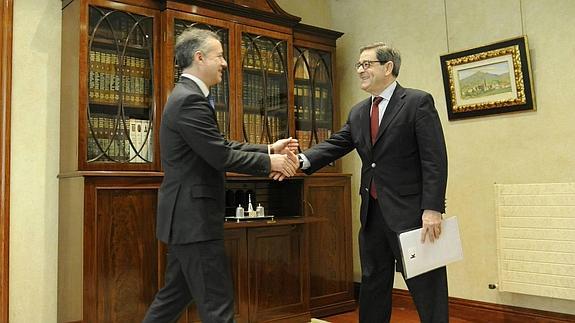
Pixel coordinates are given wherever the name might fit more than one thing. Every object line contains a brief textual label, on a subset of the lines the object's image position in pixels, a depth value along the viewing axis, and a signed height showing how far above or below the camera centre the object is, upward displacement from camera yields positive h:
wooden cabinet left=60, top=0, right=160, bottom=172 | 2.87 +0.70
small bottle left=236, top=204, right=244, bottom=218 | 3.33 -0.09
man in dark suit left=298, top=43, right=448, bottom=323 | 2.18 +0.06
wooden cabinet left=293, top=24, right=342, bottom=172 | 3.91 +0.87
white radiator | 2.95 -0.32
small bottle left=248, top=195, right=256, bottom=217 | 3.45 -0.09
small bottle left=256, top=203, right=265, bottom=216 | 3.50 -0.10
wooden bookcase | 2.82 +0.21
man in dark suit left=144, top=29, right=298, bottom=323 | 1.96 +0.01
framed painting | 3.19 +0.73
